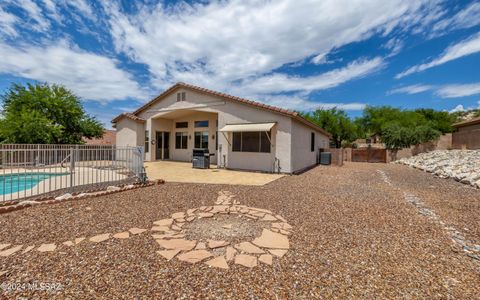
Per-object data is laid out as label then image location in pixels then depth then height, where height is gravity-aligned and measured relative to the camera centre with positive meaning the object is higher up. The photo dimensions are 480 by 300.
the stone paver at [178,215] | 5.54 -1.84
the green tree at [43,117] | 18.86 +3.03
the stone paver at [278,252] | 3.68 -1.88
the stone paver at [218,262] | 3.30 -1.86
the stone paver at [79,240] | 4.03 -1.84
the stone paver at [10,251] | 3.56 -1.84
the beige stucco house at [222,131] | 14.09 +1.39
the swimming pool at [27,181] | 8.29 -1.53
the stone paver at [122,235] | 4.27 -1.84
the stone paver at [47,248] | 3.70 -1.83
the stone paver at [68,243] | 3.92 -1.84
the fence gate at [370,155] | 26.47 -0.79
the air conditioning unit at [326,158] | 21.56 -0.97
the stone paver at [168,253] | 3.54 -1.86
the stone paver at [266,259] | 3.45 -1.88
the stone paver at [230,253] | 3.57 -1.87
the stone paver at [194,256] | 3.48 -1.86
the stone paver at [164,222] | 5.03 -1.84
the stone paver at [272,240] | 4.04 -1.88
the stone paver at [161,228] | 4.69 -1.85
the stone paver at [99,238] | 4.11 -1.84
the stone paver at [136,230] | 4.53 -1.84
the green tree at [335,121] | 40.41 +5.32
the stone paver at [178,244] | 3.90 -1.86
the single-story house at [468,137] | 24.17 +1.56
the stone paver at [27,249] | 3.65 -1.83
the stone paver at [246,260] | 3.38 -1.87
